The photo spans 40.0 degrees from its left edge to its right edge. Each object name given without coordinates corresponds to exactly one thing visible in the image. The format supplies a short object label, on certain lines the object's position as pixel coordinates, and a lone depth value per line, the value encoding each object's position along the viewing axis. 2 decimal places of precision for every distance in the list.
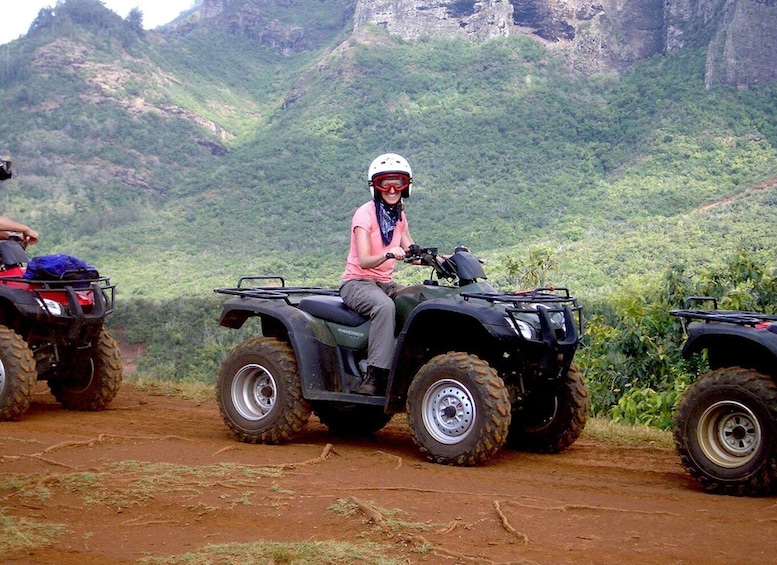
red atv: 9.36
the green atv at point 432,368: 7.47
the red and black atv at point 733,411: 6.55
